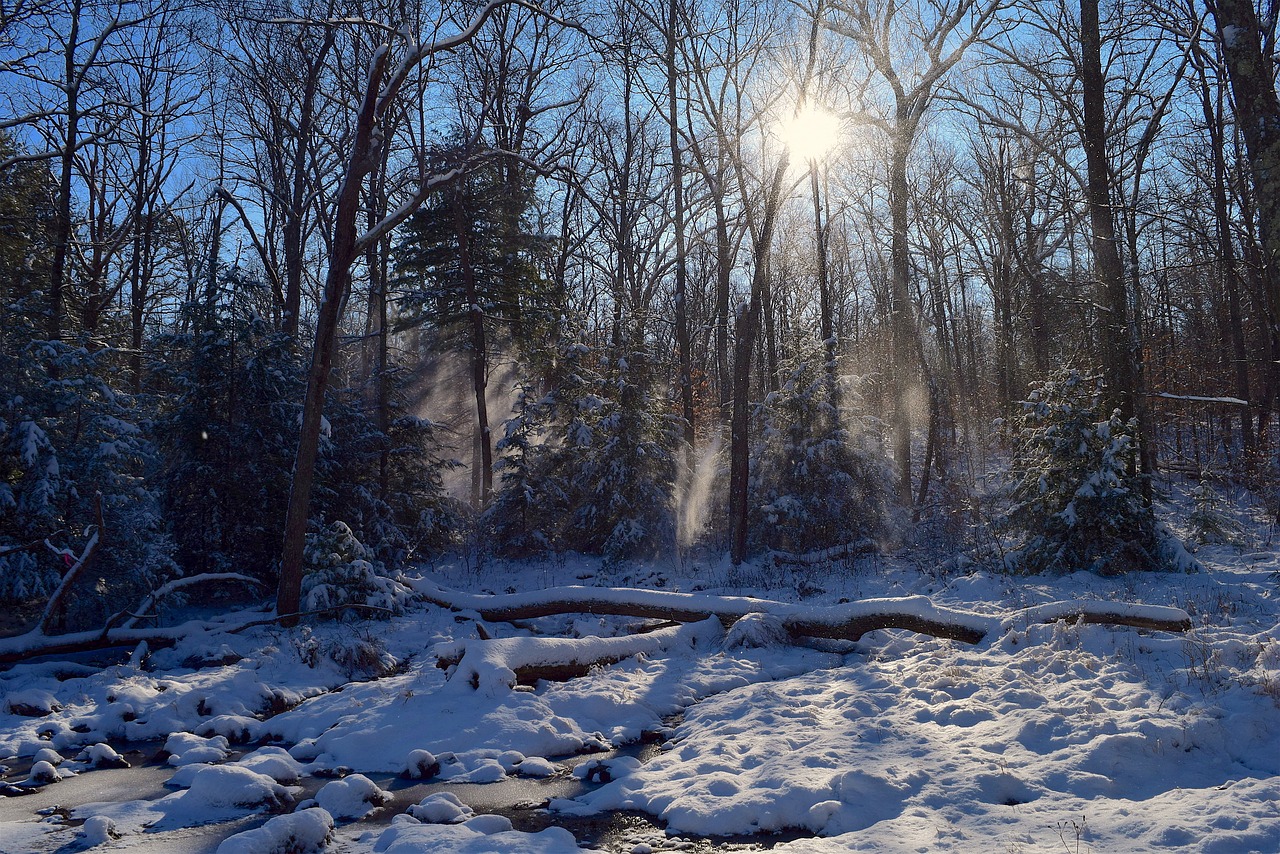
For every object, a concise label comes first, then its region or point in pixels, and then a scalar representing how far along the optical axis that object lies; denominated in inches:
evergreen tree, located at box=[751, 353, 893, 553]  679.1
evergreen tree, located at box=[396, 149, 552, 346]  812.0
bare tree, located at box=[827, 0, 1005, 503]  765.3
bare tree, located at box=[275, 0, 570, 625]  437.1
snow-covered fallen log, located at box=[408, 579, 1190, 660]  324.8
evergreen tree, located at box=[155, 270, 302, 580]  572.1
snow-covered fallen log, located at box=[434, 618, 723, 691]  326.0
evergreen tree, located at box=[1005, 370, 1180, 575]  462.9
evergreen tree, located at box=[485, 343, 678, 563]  711.7
